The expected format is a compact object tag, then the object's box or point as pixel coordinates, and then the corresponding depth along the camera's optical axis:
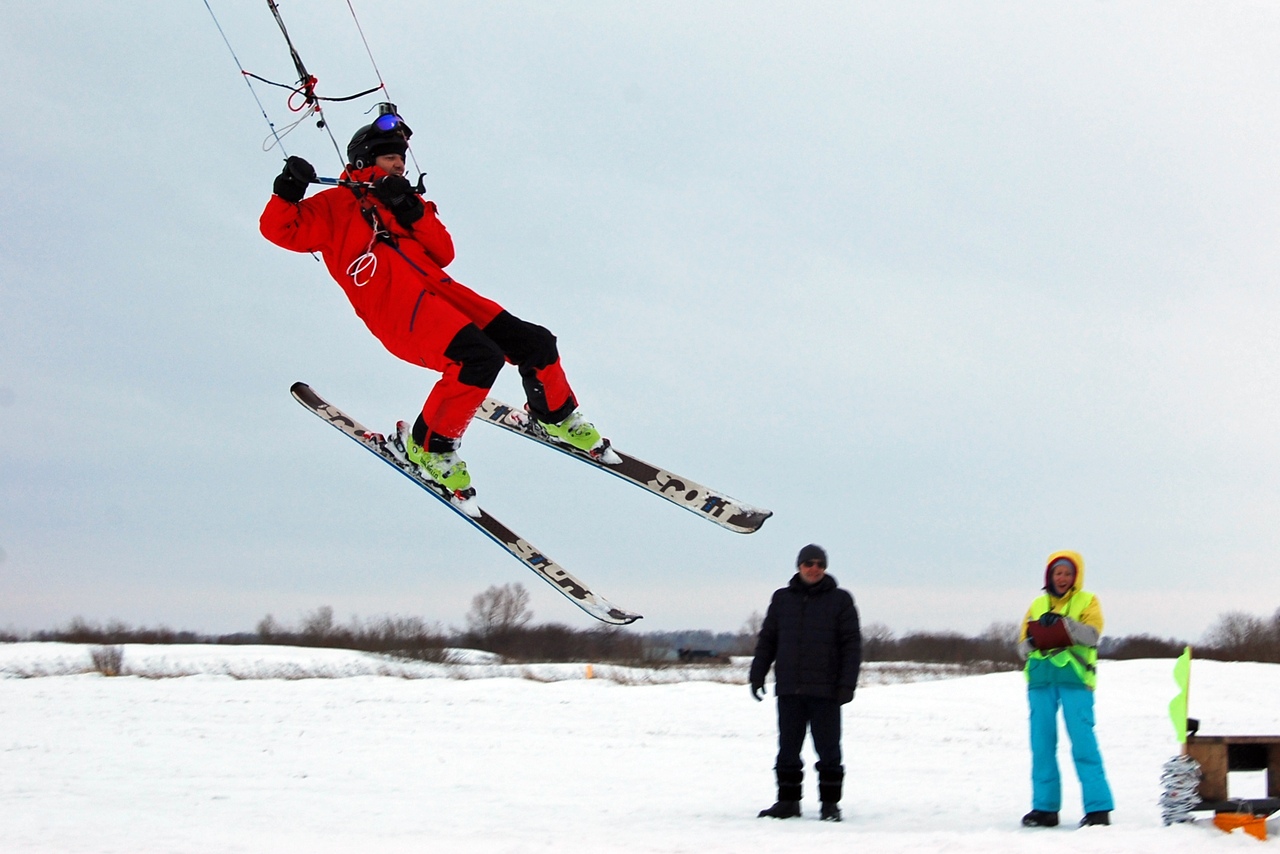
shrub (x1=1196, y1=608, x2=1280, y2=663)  35.19
